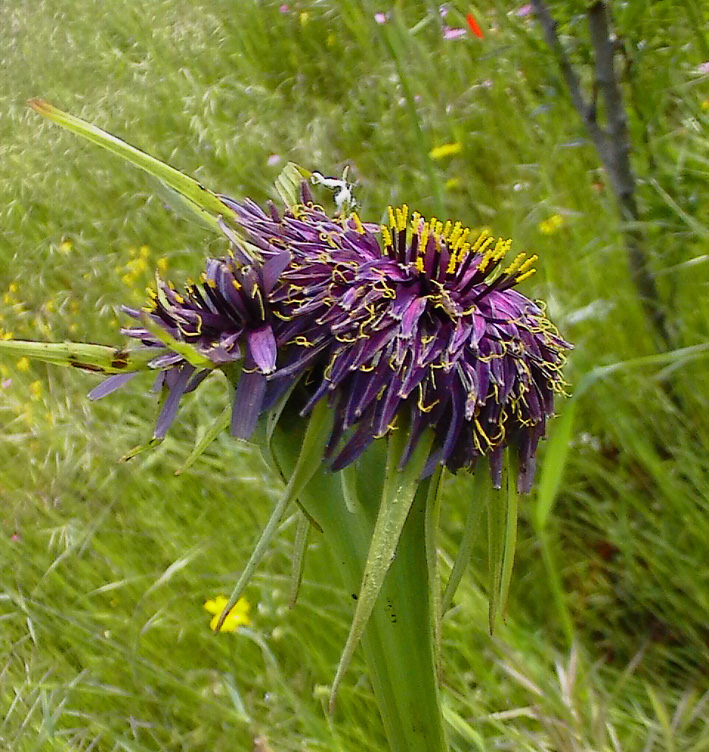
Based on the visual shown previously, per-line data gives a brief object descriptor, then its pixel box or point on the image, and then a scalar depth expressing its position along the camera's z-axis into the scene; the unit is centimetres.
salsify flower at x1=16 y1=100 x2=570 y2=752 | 20
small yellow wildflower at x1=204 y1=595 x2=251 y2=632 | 37
